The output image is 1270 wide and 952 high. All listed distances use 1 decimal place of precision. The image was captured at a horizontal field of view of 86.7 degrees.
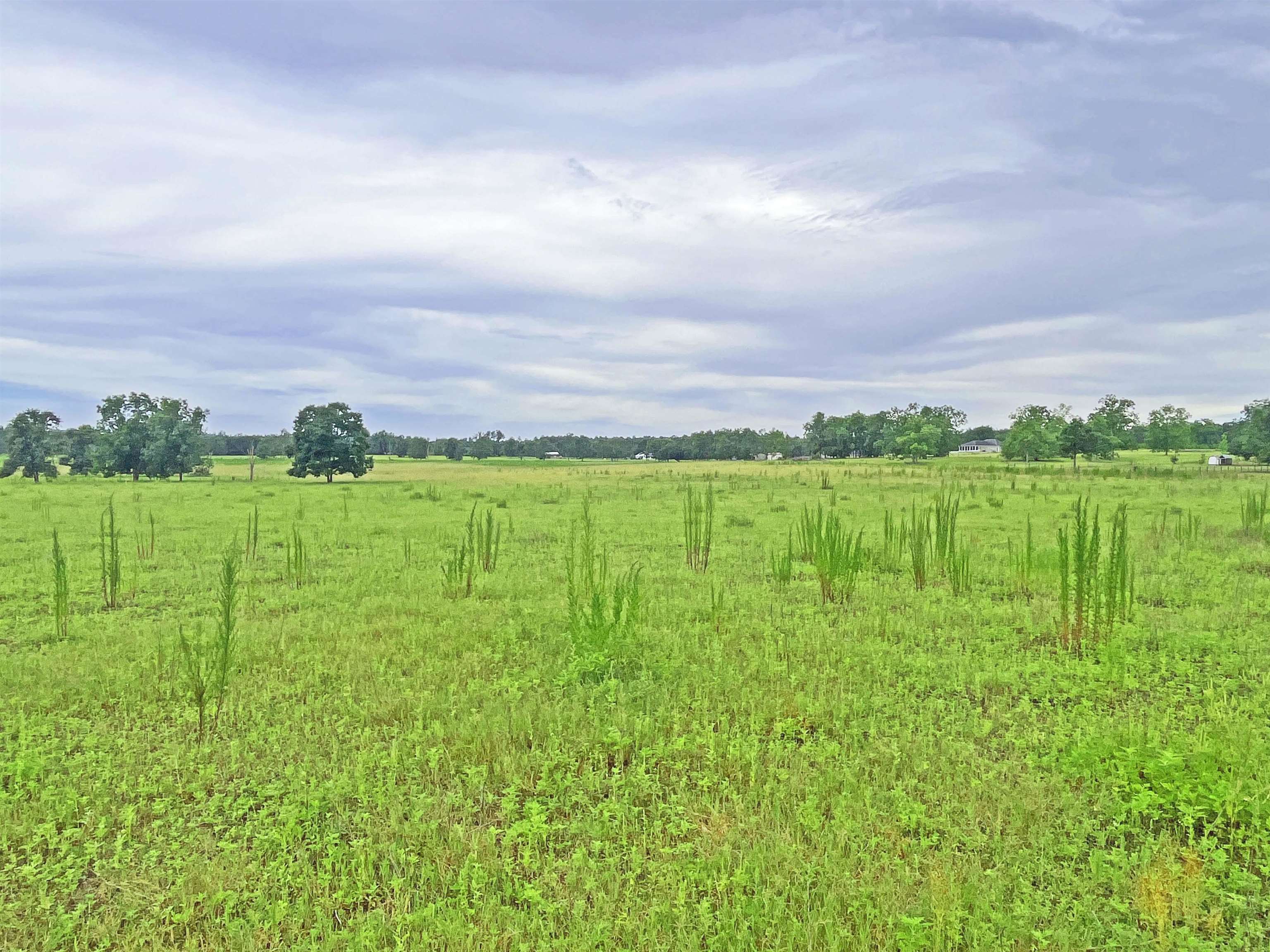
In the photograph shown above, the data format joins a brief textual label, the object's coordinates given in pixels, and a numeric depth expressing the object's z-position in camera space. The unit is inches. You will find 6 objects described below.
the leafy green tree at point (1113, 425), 2541.8
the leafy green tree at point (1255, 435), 2234.3
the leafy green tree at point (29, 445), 1963.6
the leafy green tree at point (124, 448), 1994.3
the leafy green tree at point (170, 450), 1987.0
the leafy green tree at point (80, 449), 2348.7
